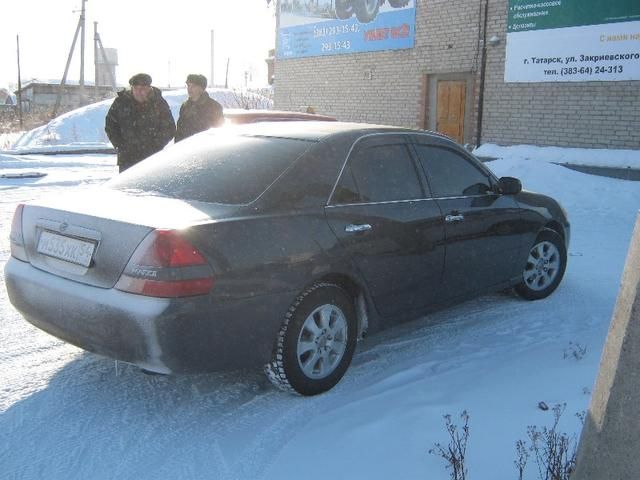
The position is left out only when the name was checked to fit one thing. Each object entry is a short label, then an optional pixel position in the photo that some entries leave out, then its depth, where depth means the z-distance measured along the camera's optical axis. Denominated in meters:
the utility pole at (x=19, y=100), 26.99
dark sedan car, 3.05
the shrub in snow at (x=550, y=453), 2.45
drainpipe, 14.25
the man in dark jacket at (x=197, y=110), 7.18
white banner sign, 11.98
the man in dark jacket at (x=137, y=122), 6.61
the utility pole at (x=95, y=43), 37.66
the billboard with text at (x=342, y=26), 16.38
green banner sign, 11.94
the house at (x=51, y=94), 40.94
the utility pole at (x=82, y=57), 34.22
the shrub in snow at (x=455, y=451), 2.64
